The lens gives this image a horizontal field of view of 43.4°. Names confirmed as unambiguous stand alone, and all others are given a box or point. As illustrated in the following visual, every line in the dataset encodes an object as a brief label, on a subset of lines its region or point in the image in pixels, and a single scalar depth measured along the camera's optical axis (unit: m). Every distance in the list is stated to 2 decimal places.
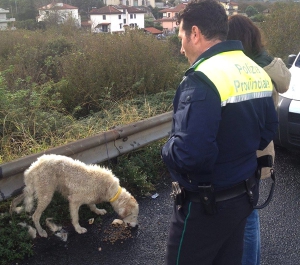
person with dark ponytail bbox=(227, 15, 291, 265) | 3.17
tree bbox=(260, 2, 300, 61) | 14.19
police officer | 2.03
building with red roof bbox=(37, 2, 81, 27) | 28.58
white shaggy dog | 3.94
